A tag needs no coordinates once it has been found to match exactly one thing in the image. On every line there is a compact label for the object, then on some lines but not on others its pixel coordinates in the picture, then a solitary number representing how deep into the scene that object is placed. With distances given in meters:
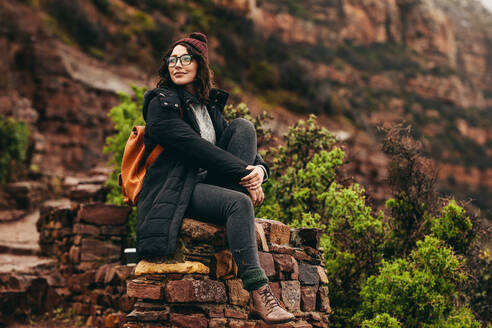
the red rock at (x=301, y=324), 3.85
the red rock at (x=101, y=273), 7.56
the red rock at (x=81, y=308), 7.93
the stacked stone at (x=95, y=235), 8.14
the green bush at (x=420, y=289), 5.52
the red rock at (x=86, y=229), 8.13
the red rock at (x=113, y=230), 8.22
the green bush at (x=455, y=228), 6.09
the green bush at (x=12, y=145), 13.45
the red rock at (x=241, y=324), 3.57
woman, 3.37
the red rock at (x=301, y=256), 4.37
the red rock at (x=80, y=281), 7.99
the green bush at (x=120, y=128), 9.38
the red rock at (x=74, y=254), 8.20
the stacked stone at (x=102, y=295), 6.84
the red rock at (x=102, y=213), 8.15
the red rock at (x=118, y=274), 6.97
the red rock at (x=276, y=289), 3.89
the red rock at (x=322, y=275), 4.50
